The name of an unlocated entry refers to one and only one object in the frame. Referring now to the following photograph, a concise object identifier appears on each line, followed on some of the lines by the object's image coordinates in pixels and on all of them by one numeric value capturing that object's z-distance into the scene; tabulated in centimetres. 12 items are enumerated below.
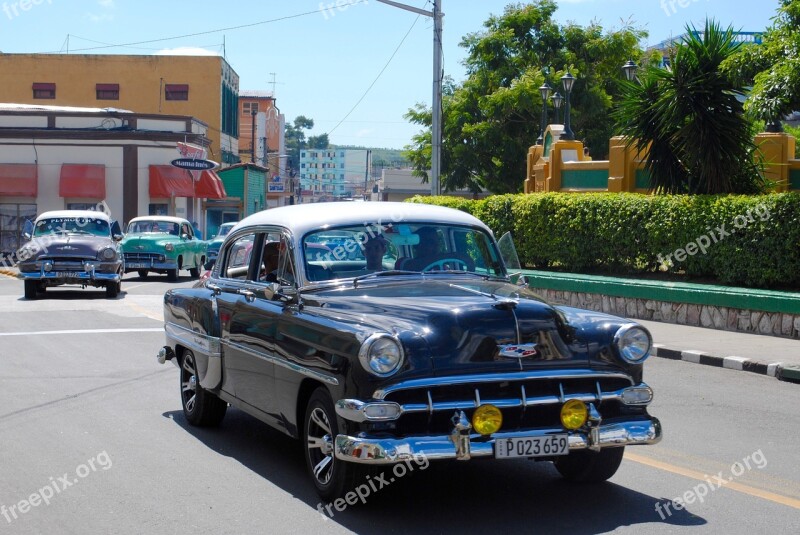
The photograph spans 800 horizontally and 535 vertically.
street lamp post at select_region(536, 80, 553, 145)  3037
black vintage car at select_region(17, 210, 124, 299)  2138
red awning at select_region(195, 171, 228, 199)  4772
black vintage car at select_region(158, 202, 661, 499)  549
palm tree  1806
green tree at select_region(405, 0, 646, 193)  4697
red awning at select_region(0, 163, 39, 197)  4353
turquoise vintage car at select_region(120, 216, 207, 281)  2816
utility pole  2630
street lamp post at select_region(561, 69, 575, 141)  2603
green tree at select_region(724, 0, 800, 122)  1375
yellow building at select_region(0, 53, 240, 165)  6212
